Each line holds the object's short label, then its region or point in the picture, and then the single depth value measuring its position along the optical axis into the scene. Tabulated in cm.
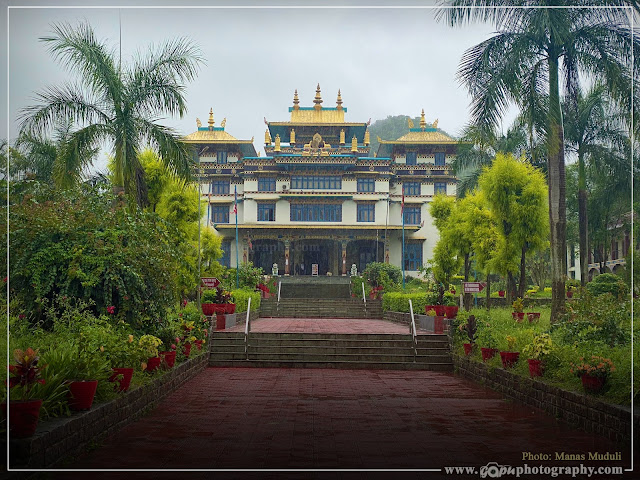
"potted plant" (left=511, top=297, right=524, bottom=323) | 1570
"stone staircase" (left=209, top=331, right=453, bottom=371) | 1408
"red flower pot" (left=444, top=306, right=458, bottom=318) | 1667
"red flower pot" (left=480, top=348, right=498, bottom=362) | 1134
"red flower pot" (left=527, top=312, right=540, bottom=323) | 1532
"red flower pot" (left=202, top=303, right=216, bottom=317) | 1833
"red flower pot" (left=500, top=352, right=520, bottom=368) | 1026
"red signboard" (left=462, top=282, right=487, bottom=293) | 1606
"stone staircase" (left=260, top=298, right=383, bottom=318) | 2508
